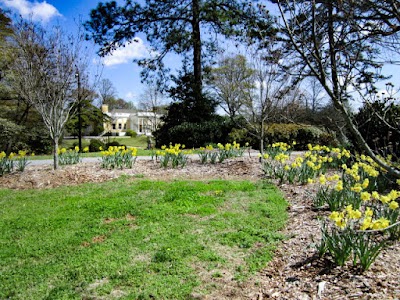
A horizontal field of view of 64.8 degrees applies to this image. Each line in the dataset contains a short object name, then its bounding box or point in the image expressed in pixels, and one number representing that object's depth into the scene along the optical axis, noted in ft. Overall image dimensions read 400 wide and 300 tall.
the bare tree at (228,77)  60.17
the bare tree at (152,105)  83.02
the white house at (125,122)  186.50
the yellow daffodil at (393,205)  9.62
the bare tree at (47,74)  25.00
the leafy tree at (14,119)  50.29
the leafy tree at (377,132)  25.61
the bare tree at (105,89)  110.99
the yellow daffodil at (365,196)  10.26
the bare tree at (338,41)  5.67
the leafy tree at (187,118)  49.66
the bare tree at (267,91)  26.18
